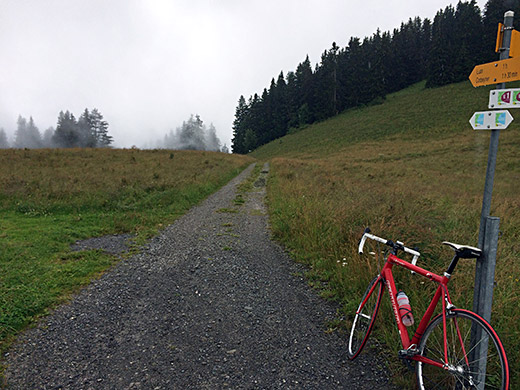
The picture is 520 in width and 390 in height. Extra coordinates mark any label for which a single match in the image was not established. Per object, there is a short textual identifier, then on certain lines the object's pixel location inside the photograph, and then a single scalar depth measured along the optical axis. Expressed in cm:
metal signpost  220
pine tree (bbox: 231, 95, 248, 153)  8438
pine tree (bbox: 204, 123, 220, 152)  11084
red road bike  221
